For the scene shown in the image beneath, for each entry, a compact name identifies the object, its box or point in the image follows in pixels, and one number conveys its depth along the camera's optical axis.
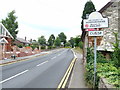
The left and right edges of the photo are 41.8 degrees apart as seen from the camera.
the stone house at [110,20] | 10.53
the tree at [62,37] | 155.62
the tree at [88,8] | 26.16
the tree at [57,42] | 128.25
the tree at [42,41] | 110.31
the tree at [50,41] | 117.78
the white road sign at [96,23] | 6.01
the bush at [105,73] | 4.88
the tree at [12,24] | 51.38
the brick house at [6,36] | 36.81
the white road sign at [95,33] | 6.14
